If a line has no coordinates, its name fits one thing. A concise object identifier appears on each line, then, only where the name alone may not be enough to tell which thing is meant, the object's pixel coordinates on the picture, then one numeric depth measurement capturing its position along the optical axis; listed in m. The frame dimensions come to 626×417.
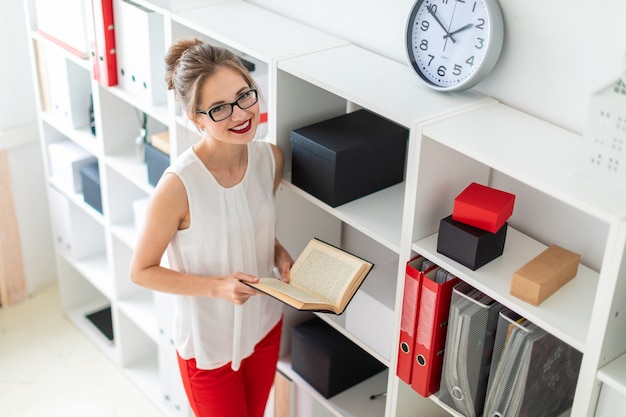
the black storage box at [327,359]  2.58
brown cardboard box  1.80
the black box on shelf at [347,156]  2.17
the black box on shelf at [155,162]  2.83
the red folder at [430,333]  2.00
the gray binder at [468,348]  1.95
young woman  2.07
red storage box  1.89
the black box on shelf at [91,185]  3.30
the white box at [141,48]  2.68
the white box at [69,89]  3.23
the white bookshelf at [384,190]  1.72
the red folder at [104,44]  2.77
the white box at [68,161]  3.42
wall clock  1.94
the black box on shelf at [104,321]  3.73
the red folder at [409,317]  2.04
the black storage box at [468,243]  1.89
